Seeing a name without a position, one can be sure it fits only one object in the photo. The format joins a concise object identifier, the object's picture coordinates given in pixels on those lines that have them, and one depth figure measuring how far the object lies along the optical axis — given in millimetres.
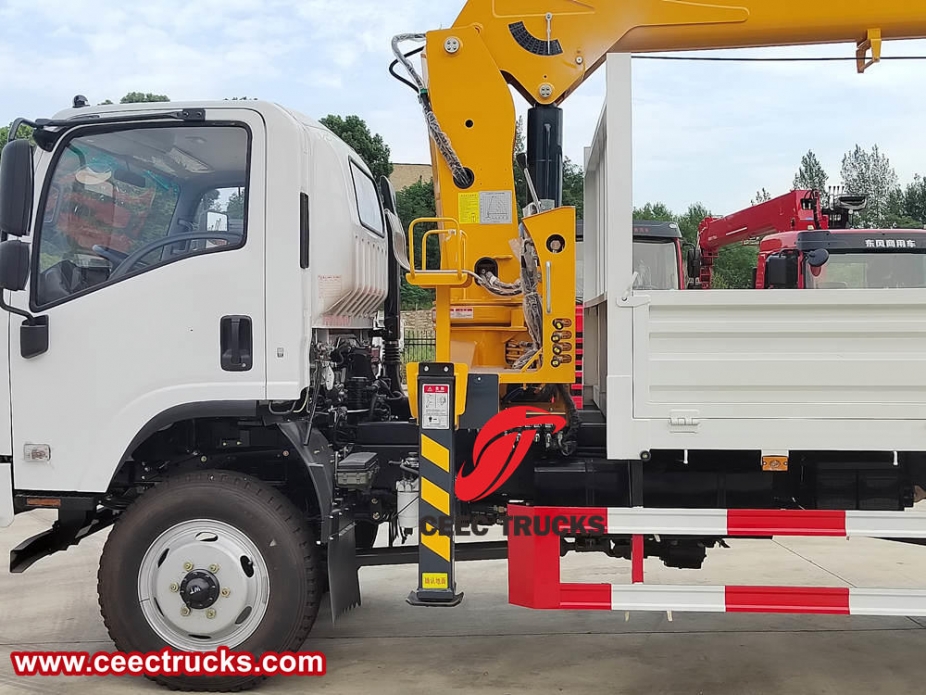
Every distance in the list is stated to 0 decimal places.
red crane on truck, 7945
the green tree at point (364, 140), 22766
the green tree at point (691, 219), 22922
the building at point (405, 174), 38469
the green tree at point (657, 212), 21791
